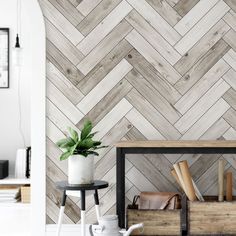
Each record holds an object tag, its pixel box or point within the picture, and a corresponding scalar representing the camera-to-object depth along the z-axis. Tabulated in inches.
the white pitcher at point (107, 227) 119.2
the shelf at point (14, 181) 189.2
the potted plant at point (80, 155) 127.1
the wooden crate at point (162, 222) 129.3
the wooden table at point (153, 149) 127.7
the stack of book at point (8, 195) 191.8
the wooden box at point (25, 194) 190.7
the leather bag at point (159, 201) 131.8
